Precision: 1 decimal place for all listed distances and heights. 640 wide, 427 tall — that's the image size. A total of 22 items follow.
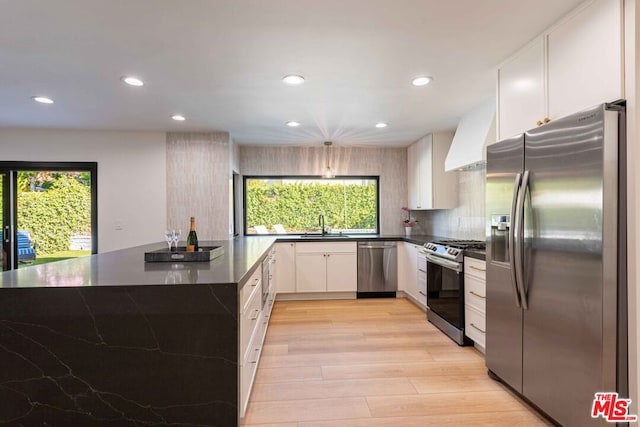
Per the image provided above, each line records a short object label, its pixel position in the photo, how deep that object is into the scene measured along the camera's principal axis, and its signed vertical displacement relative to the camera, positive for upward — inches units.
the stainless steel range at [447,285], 121.3 -29.4
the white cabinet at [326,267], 184.1 -30.9
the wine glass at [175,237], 99.2 -7.7
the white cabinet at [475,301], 107.3 -30.4
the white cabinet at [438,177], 173.2 +18.3
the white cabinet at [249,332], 69.1 -29.6
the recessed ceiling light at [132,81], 104.1 +41.8
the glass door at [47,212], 168.4 -0.3
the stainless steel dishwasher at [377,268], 186.1 -31.9
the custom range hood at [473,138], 119.3 +28.7
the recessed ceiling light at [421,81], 105.7 +42.4
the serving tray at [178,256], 84.0 -11.5
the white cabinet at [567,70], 62.3 +31.4
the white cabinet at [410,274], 162.9 -32.8
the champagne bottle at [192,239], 98.3 -8.4
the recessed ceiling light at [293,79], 102.9 +41.8
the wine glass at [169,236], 98.7 -7.4
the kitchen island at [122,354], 57.4 -25.1
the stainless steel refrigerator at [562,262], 59.8 -10.7
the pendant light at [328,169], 208.0 +26.6
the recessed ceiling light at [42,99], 120.4 +41.5
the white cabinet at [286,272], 183.3 -33.6
